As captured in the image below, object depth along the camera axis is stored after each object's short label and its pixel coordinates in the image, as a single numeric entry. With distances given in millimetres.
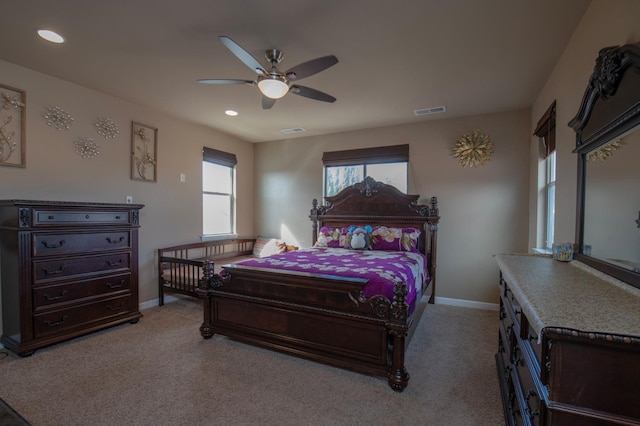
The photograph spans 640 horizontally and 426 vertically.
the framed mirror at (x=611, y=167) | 1375
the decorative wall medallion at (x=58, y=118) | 3119
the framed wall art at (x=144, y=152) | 3879
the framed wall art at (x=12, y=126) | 2803
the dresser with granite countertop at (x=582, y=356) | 869
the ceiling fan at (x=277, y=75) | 2139
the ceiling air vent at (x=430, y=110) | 3926
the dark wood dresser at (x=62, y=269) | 2664
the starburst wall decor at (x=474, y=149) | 4090
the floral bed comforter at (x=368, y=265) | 2508
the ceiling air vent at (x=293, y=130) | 4938
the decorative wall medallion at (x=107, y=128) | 3543
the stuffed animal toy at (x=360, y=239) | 4156
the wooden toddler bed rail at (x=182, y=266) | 3961
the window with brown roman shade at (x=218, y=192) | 4977
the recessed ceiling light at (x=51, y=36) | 2346
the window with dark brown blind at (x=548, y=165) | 2961
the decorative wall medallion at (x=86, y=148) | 3358
